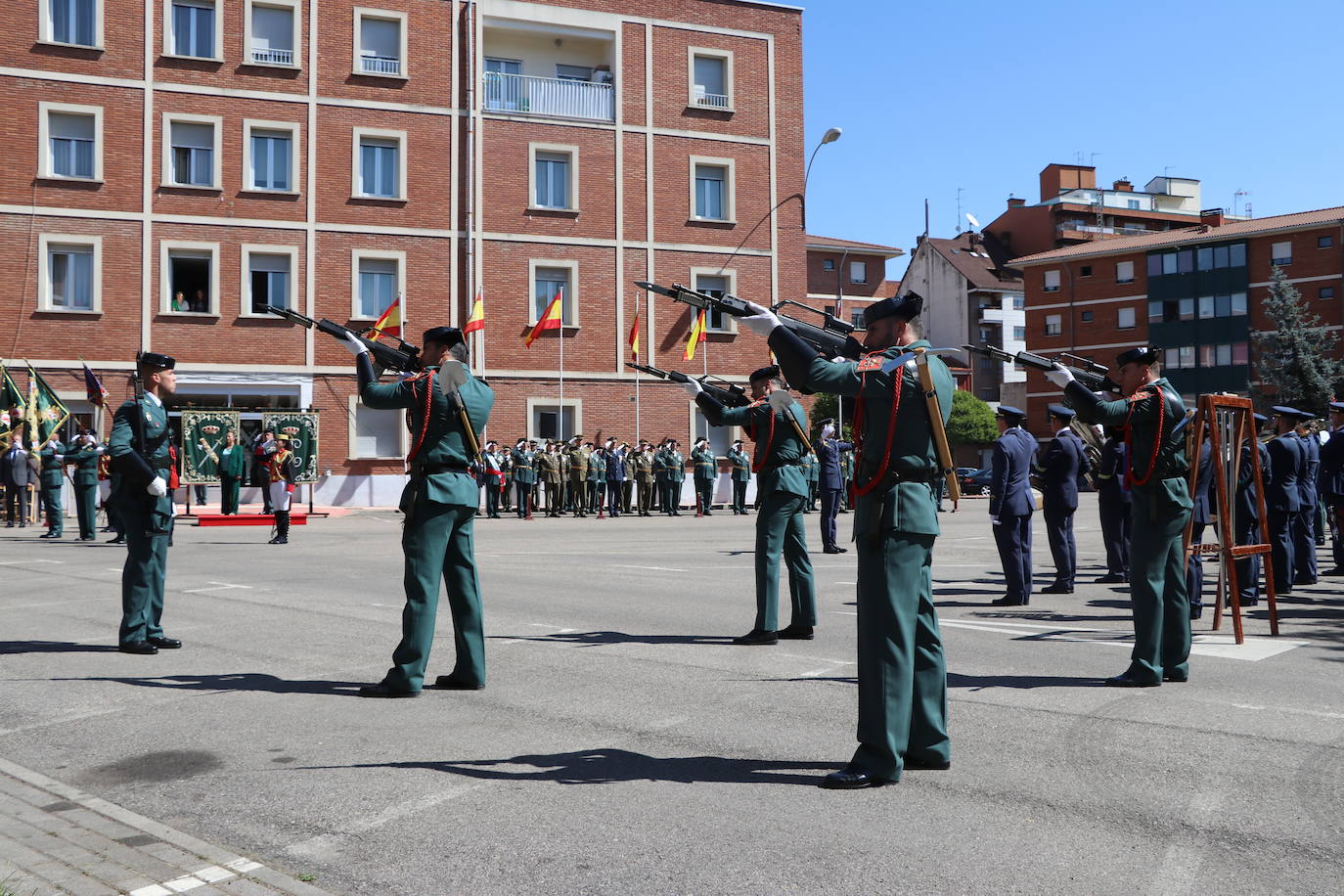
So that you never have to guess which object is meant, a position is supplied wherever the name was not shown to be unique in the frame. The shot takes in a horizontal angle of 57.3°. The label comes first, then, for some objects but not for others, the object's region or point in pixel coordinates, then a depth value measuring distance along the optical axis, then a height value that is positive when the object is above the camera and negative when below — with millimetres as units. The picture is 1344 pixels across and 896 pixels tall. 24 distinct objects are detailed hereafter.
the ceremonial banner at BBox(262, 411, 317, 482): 31156 +885
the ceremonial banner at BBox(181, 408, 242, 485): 29484 +668
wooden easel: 9117 -27
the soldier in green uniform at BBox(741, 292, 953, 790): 5250 -332
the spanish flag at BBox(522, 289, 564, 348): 33000 +4076
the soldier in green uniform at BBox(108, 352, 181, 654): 8680 -282
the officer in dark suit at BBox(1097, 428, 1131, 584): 12844 -578
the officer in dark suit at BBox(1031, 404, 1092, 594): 12938 -224
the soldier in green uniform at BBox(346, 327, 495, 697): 7105 -309
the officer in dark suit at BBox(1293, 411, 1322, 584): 14031 -695
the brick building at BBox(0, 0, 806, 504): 31531 +7861
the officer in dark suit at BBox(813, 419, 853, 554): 18359 -272
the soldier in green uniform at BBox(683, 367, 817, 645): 9156 -278
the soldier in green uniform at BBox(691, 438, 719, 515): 32781 -166
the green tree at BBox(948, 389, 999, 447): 63969 +2273
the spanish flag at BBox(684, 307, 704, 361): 31312 +3660
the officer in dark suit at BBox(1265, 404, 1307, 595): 13211 -367
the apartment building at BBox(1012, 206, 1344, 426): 69250 +10545
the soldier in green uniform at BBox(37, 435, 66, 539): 21281 -185
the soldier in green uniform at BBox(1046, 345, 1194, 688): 7445 -310
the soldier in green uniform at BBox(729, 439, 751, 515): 32781 -299
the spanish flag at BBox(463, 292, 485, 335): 30594 +3738
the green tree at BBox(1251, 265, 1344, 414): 58844 +5292
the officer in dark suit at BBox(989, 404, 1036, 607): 11898 -383
